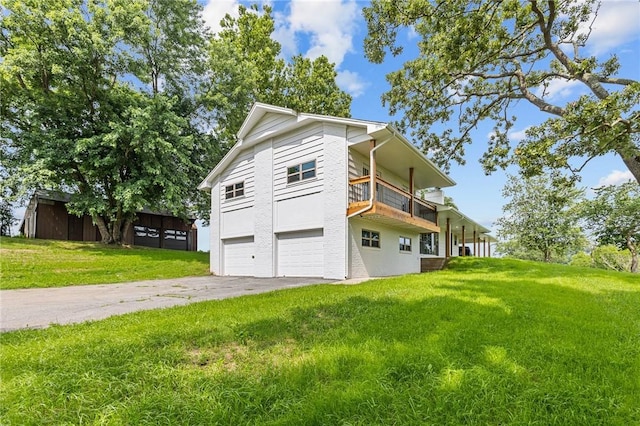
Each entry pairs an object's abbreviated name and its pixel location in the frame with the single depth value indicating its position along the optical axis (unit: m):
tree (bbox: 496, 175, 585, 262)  25.98
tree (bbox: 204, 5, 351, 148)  24.19
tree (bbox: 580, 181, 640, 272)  21.30
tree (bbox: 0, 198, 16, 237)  24.44
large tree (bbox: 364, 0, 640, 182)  8.77
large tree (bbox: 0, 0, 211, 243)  15.77
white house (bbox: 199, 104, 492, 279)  11.44
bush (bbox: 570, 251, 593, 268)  38.18
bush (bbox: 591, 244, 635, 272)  30.53
